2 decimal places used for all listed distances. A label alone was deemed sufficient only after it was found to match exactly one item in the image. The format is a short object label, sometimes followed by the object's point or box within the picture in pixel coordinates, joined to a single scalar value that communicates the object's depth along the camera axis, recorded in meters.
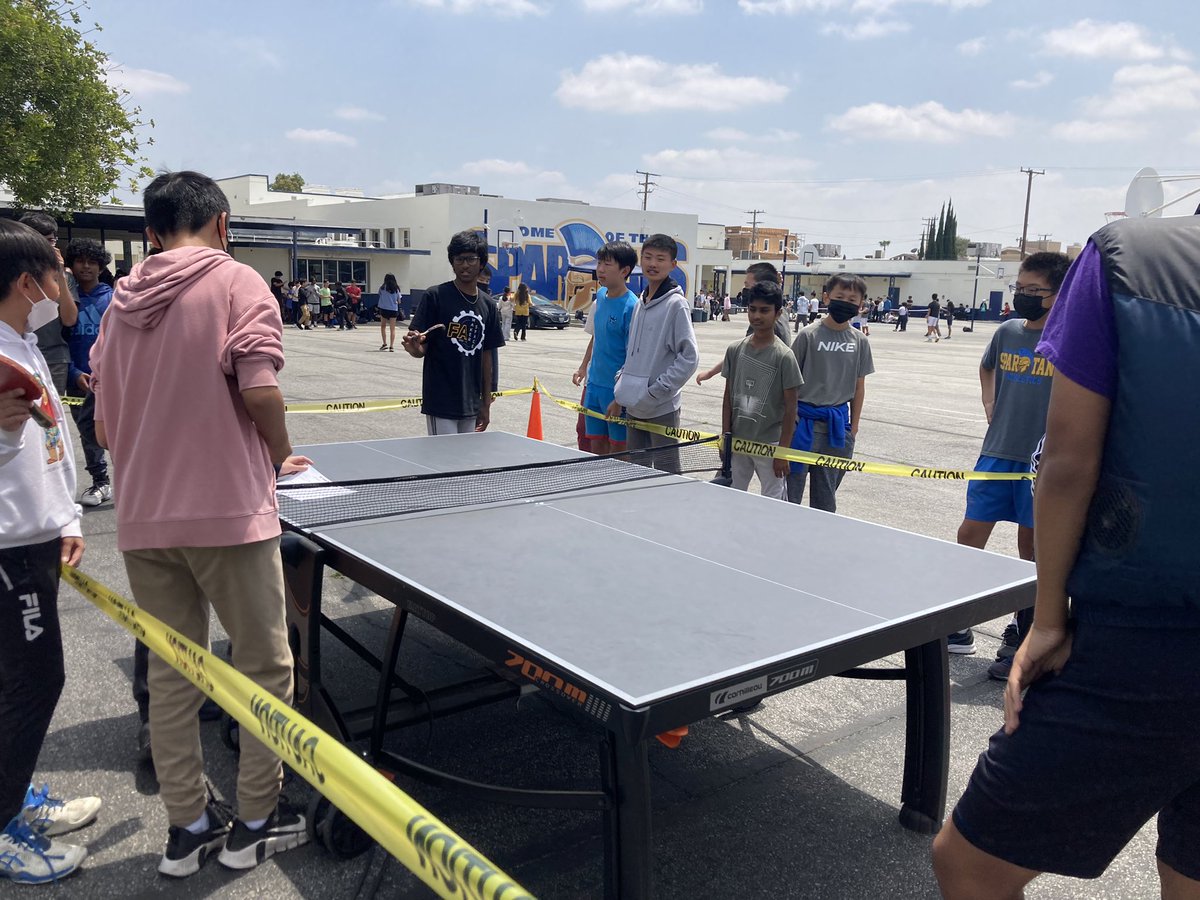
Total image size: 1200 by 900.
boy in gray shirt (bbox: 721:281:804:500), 5.64
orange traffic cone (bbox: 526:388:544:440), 8.55
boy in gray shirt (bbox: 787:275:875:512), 5.77
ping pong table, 2.26
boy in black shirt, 5.89
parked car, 34.88
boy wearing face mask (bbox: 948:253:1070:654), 4.61
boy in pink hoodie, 2.58
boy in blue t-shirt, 6.48
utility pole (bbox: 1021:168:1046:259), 88.44
